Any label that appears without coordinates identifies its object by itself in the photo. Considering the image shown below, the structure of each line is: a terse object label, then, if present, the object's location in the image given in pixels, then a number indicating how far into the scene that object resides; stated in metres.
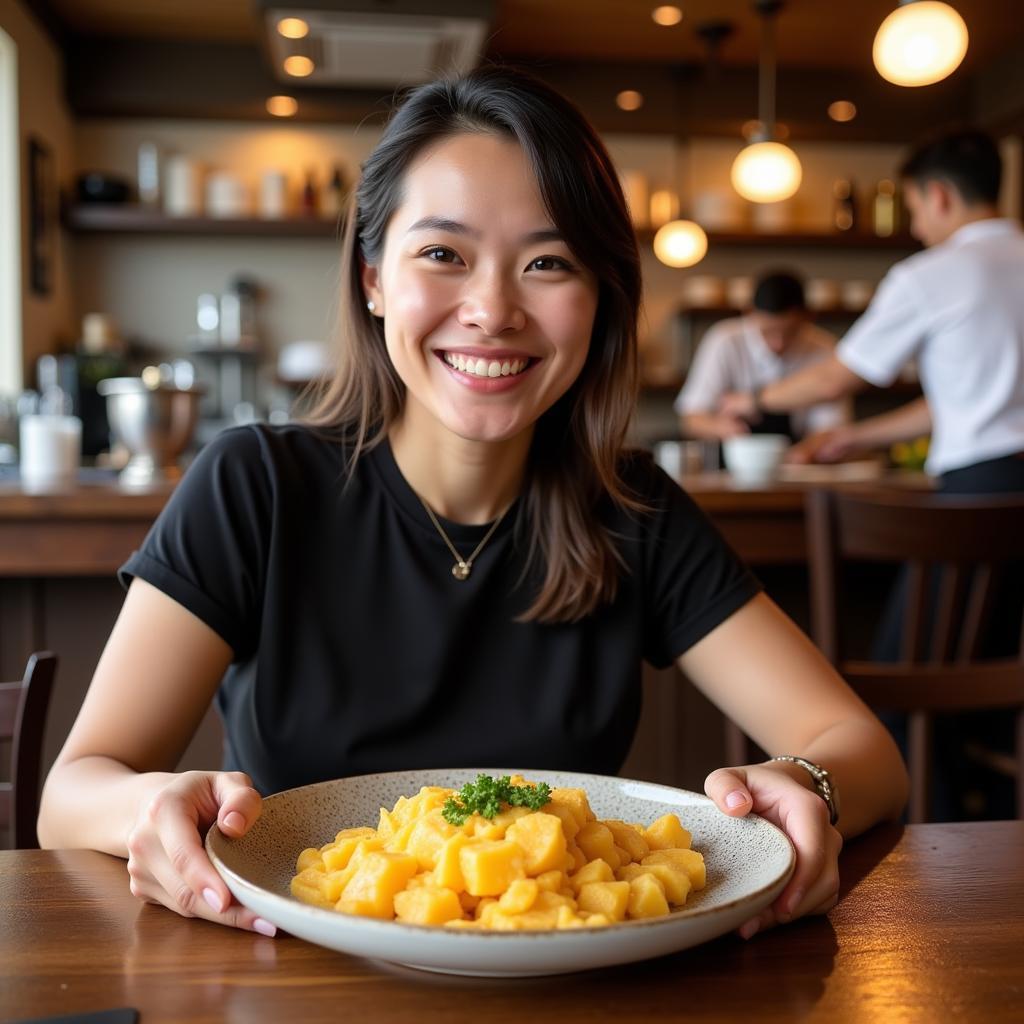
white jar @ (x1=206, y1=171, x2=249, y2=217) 5.95
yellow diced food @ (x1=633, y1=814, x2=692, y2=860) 0.85
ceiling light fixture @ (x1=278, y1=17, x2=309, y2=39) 4.90
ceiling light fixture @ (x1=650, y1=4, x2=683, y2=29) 5.43
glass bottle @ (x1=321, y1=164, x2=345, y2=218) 6.16
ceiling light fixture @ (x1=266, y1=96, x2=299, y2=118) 5.97
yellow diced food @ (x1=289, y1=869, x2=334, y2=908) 0.76
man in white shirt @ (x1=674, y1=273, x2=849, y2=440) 5.33
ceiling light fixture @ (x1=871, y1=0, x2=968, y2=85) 3.81
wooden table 0.69
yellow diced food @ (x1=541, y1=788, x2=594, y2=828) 0.81
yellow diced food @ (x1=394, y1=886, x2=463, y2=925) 0.70
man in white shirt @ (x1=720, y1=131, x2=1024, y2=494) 2.75
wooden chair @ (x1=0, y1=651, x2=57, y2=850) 1.28
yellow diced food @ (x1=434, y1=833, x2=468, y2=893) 0.72
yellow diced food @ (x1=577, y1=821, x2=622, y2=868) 0.79
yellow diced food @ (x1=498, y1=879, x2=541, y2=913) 0.69
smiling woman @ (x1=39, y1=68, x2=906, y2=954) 1.21
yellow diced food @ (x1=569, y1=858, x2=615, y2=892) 0.74
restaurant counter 2.46
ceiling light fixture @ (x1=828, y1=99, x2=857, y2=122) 6.38
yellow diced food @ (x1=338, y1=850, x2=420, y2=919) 0.72
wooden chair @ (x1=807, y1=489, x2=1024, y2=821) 1.94
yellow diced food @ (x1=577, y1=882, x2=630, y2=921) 0.71
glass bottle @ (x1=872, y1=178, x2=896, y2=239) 6.52
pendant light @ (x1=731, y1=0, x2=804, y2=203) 4.86
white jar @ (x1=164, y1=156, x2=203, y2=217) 5.96
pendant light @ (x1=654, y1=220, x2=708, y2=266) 5.55
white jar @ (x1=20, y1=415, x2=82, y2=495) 2.77
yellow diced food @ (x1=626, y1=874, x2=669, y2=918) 0.73
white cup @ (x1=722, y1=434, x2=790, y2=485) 3.16
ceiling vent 4.92
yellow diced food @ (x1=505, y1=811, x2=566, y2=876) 0.72
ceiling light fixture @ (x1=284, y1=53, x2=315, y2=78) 5.41
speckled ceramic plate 0.64
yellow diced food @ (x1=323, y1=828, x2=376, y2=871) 0.79
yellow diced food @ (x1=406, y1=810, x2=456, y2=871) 0.75
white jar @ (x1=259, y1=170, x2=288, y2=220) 5.99
